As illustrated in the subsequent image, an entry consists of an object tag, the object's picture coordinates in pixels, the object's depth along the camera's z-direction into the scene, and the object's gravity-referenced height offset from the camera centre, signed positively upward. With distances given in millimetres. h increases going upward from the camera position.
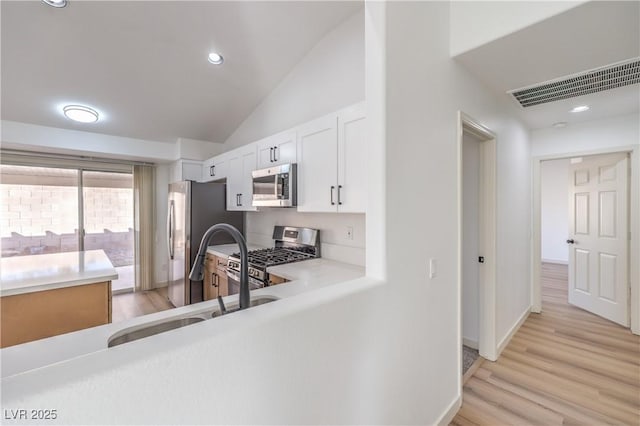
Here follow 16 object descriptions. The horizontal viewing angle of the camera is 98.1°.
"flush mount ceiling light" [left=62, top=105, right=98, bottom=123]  3348 +1209
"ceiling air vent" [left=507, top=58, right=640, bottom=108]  2053 +1051
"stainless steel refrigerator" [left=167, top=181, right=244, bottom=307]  3613 -166
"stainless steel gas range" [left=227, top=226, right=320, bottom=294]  2473 -458
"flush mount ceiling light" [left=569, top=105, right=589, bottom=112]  2844 +1062
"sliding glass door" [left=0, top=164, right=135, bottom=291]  3889 -31
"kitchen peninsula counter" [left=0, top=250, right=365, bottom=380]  755 -466
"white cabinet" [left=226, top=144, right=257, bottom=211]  3358 +430
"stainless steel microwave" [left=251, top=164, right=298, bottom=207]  2607 +238
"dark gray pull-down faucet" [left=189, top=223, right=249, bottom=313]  1156 -222
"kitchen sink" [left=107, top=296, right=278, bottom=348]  1116 -510
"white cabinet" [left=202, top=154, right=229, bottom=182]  3932 +644
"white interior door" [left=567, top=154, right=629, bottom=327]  3244 -332
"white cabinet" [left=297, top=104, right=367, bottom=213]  2059 +385
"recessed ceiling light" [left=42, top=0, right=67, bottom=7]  2224 +1688
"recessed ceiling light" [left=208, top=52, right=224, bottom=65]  2960 +1654
